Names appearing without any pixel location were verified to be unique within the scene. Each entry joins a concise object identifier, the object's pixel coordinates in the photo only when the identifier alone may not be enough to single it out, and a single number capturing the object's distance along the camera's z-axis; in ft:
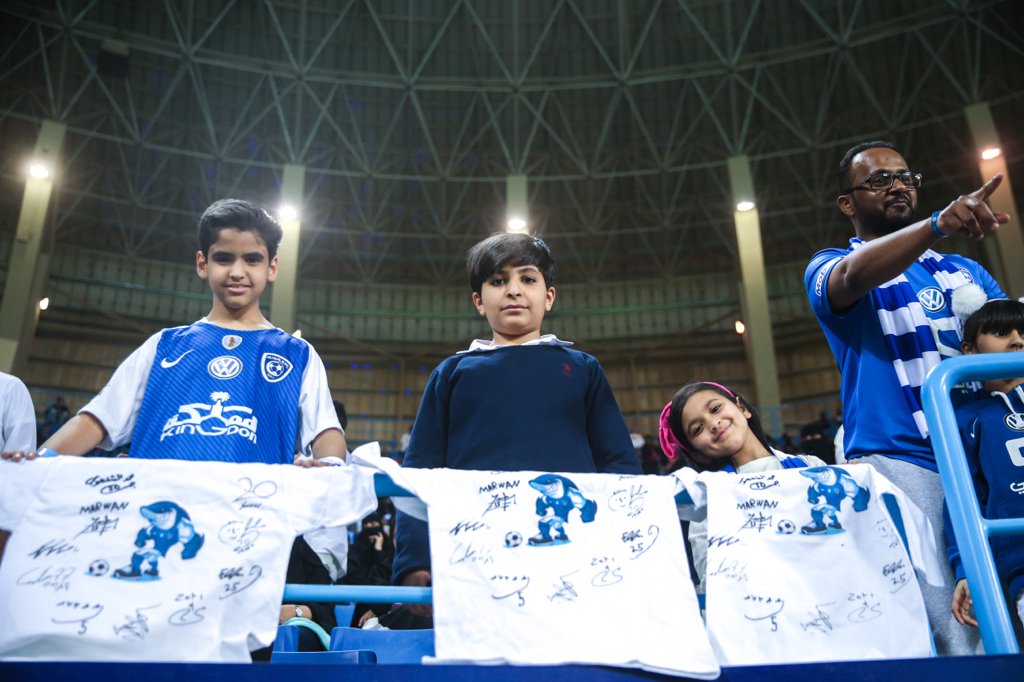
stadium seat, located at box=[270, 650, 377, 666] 6.12
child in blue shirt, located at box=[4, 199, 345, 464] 7.26
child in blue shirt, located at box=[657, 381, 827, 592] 9.05
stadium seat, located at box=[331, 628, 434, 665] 6.68
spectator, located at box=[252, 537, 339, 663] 7.22
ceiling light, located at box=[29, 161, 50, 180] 51.78
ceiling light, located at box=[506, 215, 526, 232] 56.90
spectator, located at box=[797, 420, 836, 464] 28.73
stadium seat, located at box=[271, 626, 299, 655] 7.61
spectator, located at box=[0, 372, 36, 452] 10.24
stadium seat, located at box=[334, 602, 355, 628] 13.44
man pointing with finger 6.62
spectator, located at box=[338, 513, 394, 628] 15.94
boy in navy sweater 7.21
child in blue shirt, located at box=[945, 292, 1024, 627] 6.89
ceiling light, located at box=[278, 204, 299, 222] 55.57
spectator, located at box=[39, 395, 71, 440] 48.97
